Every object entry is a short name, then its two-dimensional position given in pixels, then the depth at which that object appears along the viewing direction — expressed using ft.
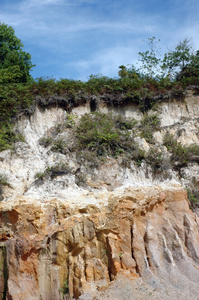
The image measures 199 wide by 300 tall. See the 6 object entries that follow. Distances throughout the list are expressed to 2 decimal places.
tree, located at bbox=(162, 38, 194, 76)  62.75
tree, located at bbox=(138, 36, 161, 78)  63.33
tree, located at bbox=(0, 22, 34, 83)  55.01
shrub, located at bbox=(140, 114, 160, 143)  45.94
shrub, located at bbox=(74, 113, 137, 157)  40.09
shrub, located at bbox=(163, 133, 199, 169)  40.93
